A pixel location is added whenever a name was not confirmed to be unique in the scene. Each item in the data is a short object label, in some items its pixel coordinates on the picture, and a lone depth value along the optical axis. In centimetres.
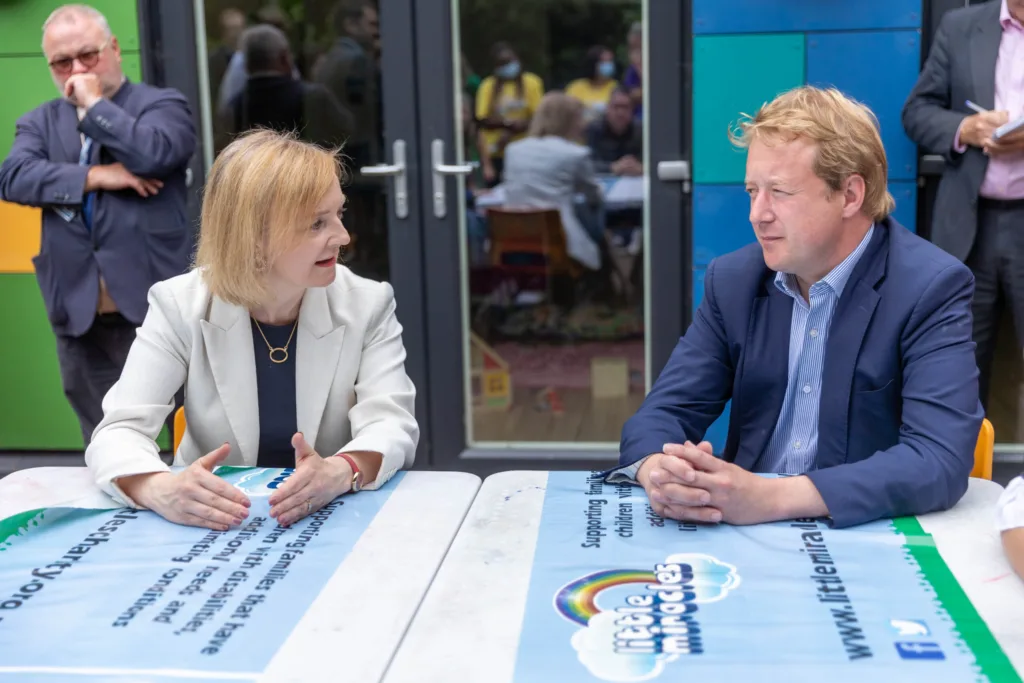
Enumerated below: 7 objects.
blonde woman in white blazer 217
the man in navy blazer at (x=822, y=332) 192
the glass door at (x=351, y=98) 405
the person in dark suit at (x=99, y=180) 348
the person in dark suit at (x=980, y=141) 331
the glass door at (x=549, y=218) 396
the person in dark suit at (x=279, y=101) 427
